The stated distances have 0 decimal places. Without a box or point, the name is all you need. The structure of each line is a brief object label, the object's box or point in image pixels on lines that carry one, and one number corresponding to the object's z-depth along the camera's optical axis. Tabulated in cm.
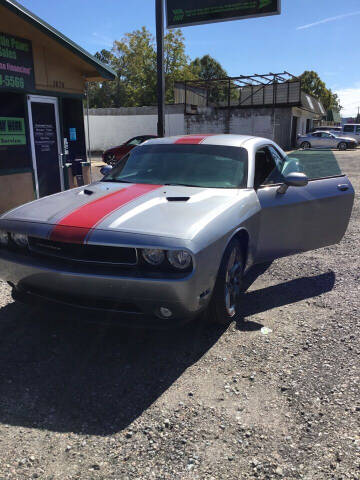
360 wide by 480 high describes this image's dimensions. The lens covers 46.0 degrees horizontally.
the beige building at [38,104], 734
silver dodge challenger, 292
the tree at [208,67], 7181
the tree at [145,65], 4606
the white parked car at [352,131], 3872
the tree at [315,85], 7325
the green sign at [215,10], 1242
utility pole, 957
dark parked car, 1953
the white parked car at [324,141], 3209
